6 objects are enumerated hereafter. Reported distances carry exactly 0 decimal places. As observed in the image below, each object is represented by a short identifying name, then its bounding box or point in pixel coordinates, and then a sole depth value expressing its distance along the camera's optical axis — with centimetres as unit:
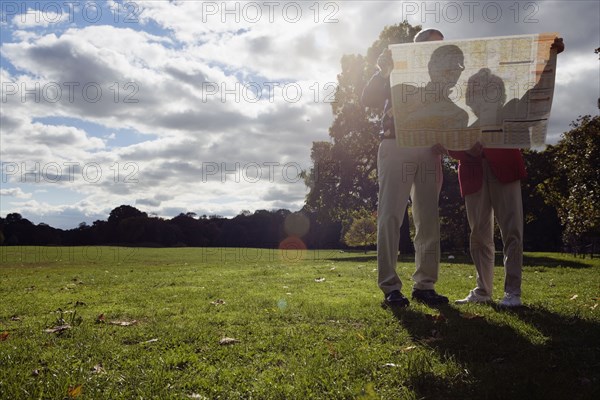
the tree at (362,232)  4284
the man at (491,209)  489
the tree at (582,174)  1822
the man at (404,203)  518
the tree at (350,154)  2862
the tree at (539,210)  3569
